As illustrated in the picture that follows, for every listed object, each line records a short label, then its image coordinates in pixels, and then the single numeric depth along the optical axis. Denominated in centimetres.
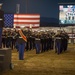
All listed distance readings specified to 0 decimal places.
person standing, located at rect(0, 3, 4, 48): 922
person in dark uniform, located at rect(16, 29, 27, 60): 1176
